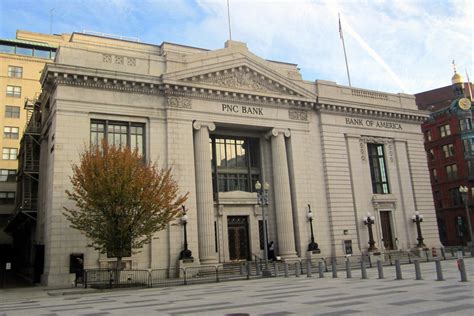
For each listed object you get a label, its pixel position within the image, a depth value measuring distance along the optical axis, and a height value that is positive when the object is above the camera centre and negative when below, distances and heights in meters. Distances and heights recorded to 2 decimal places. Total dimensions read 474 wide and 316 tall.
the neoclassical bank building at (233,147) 30.77 +8.84
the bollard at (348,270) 23.24 -1.19
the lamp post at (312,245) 36.47 +0.33
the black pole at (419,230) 41.34 +1.22
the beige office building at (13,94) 61.60 +25.01
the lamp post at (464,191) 39.21 +4.33
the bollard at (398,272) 20.40 -1.28
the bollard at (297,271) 26.85 -1.26
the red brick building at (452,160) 65.81 +12.41
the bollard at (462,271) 17.52 -1.19
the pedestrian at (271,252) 36.47 -0.04
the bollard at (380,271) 21.49 -1.25
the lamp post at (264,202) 27.98 +3.24
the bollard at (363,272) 22.53 -1.30
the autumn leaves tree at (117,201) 25.30 +3.39
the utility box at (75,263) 27.77 -0.04
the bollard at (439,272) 18.56 -1.25
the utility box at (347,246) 38.38 +0.08
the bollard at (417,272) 19.71 -1.28
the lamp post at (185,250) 31.14 +0.42
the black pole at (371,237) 38.78 +0.77
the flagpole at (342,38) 46.78 +21.91
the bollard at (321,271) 24.97 -1.25
